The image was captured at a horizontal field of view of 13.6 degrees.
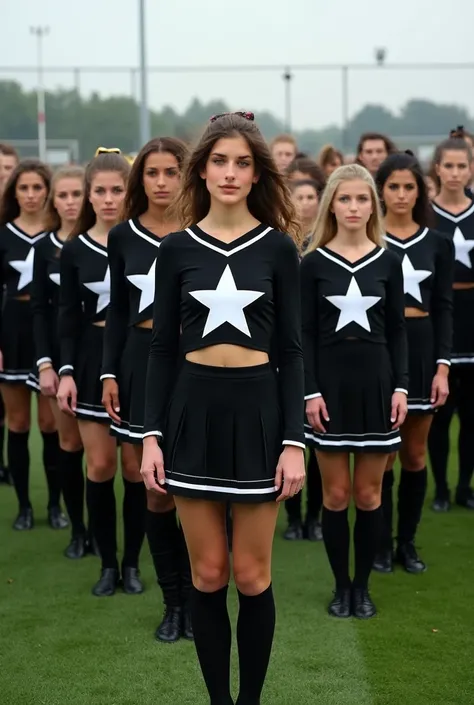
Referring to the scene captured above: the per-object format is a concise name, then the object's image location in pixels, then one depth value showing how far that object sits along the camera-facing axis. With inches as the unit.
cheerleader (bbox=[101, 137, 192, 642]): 296.4
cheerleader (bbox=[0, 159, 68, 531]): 416.8
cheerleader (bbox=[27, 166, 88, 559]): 374.2
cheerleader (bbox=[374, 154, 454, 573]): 345.3
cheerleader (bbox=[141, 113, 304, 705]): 217.4
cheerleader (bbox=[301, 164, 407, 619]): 306.7
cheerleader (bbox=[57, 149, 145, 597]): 331.1
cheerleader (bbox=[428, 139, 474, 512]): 418.4
